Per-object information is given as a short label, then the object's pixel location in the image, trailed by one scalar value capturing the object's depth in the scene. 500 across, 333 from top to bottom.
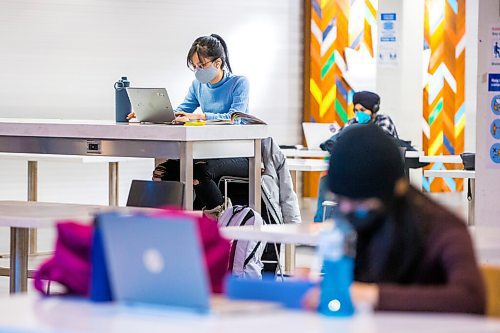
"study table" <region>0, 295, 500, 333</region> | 3.17
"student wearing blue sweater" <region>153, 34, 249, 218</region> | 9.42
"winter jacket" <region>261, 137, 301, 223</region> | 9.65
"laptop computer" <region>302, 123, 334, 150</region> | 14.35
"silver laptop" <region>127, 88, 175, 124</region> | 8.85
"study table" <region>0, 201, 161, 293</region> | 6.12
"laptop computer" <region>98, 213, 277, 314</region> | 3.37
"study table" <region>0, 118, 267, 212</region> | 8.23
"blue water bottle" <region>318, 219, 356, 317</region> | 3.37
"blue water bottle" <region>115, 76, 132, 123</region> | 9.49
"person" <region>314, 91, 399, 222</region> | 12.20
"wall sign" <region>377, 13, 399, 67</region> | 15.25
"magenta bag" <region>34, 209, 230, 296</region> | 3.89
